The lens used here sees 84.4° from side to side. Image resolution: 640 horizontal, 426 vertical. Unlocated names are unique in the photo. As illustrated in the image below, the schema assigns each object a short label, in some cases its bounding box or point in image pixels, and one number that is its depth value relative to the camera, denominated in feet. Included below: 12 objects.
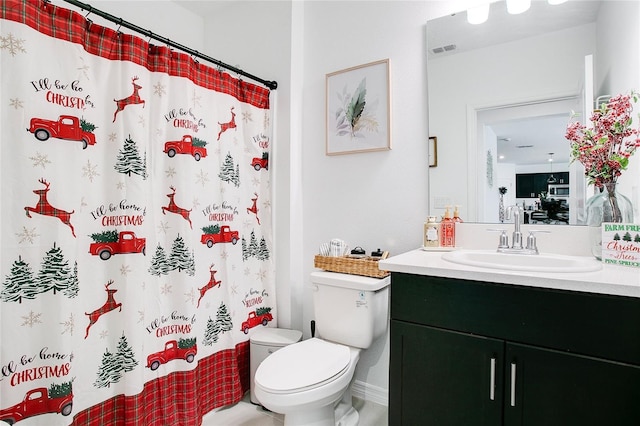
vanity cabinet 3.48
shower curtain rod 4.67
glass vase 4.49
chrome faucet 5.11
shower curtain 4.23
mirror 5.08
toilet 4.83
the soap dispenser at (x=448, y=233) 5.90
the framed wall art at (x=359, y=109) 6.80
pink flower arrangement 4.46
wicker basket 5.91
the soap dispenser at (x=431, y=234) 5.90
